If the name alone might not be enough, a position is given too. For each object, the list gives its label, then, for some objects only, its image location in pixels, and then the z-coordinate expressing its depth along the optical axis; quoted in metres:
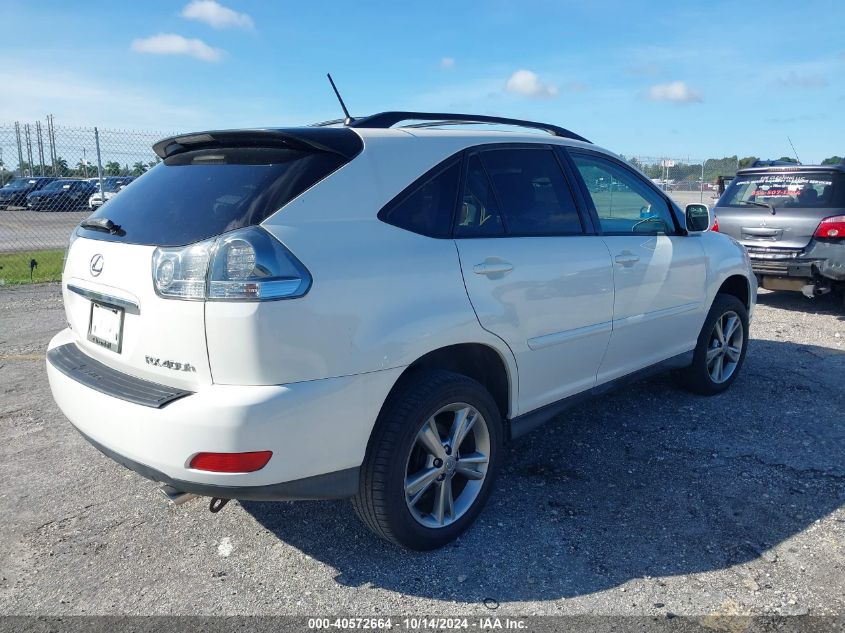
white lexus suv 2.35
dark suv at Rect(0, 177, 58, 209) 19.94
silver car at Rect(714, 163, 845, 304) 7.49
